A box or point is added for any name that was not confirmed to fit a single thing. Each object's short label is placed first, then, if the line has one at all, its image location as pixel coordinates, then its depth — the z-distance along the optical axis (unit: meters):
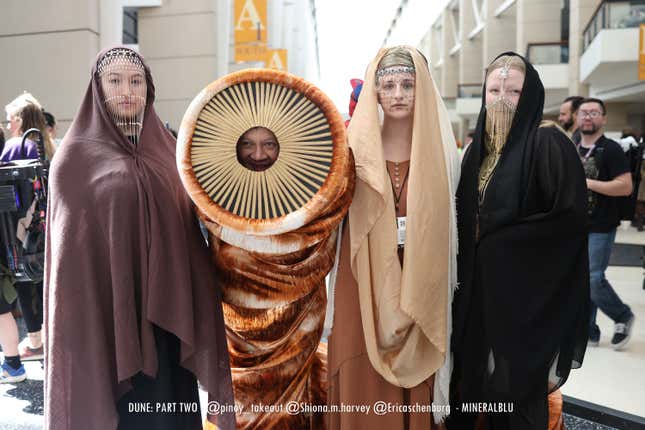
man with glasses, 3.32
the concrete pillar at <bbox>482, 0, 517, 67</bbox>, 20.48
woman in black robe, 1.83
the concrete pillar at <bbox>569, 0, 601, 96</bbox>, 13.69
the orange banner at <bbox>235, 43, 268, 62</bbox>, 8.15
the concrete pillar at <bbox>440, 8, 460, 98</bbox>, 27.84
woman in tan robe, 1.82
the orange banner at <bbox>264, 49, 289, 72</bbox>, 11.00
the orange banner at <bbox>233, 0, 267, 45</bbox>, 7.95
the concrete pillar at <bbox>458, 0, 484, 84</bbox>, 23.97
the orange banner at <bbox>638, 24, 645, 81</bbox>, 5.08
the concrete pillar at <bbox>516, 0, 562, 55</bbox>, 16.81
